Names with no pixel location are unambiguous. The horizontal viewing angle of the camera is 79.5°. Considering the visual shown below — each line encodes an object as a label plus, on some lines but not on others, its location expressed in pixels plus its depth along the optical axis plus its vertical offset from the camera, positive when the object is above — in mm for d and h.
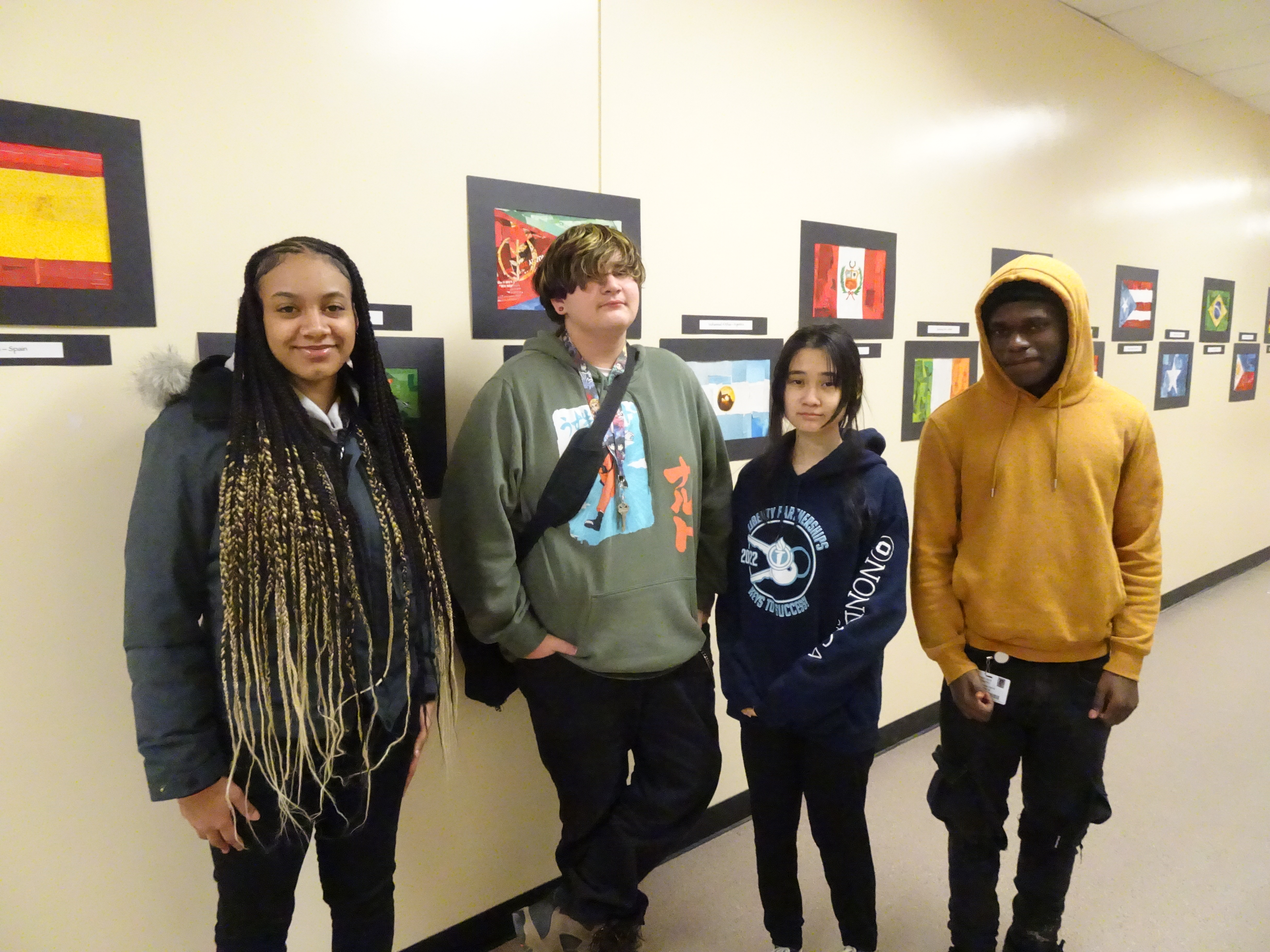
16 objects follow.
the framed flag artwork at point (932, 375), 2779 -23
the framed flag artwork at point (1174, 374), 4008 -22
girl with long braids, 1123 -342
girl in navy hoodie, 1501 -488
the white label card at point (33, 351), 1247 +26
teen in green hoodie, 1479 -404
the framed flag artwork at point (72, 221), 1225 +240
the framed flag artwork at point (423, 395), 1620 -58
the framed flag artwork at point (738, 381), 2162 -37
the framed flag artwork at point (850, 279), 2373 +290
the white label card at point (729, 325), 2141 +122
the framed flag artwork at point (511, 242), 1699 +284
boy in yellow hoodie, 1482 -393
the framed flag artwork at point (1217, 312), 4305 +334
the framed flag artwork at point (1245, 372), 4672 -12
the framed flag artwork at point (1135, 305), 3639 +315
